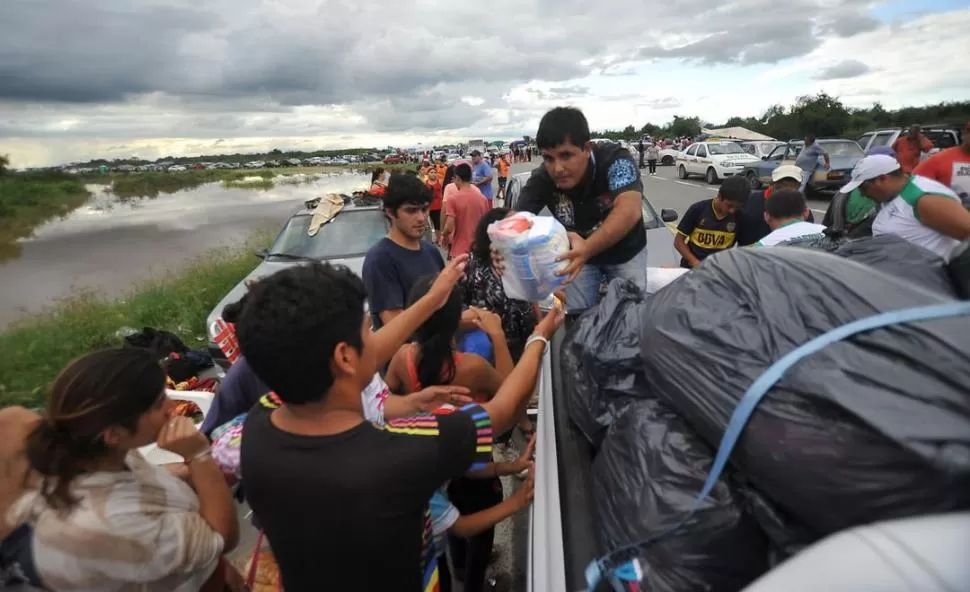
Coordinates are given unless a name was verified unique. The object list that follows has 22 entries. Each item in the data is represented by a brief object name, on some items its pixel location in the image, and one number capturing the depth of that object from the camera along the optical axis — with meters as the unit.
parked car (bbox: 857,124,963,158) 13.30
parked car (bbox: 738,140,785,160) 23.70
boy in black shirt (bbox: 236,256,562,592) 1.22
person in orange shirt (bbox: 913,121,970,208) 3.97
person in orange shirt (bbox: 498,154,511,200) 22.36
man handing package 2.53
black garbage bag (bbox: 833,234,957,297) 1.42
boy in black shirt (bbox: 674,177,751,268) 4.47
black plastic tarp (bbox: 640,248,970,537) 0.83
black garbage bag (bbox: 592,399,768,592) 1.07
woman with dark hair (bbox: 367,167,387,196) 10.56
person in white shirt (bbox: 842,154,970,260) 2.50
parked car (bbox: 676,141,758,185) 20.80
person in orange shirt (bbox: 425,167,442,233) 10.91
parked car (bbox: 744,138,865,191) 14.52
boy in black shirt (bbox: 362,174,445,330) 3.35
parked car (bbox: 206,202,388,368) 6.04
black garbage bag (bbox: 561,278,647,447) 1.57
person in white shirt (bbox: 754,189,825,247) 3.36
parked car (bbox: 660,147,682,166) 35.06
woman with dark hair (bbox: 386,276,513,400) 2.07
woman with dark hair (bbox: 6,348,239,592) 1.40
